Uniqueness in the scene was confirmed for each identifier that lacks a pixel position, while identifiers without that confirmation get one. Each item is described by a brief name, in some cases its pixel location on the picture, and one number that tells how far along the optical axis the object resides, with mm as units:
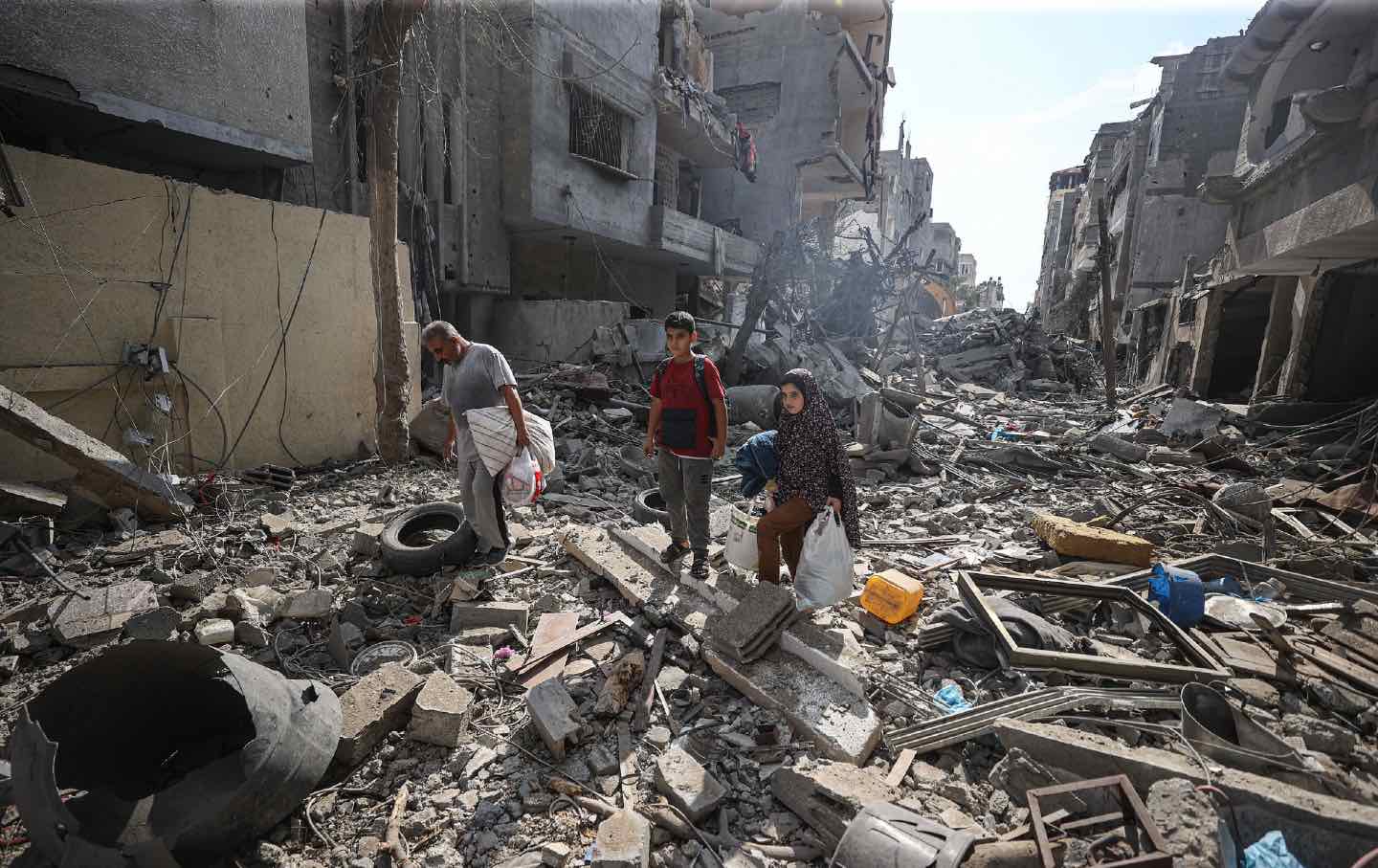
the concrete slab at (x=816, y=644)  3387
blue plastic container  4066
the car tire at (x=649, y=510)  6348
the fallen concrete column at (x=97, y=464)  4676
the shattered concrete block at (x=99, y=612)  3566
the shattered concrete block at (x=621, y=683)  3182
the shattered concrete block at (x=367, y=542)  4930
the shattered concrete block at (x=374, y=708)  2850
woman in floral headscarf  3938
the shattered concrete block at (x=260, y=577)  4434
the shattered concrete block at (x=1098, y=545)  4996
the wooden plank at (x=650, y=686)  3197
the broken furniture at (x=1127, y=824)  1971
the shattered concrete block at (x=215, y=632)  3635
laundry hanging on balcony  18453
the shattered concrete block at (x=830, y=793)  2455
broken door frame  3299
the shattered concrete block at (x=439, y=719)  2975
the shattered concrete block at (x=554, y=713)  2928
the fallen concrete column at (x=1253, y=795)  2186
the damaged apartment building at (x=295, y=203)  5664
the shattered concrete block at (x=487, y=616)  4031
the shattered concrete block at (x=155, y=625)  3544
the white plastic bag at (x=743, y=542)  4480
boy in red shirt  4234
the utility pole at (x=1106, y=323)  14917
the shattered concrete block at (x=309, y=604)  3994
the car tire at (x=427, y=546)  4602
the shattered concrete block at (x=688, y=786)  2582
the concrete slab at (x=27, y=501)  4766
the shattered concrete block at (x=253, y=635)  3703
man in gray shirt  4402
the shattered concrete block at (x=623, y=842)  2195
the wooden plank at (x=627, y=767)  2728
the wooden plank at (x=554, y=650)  3564
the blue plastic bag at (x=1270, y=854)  2094
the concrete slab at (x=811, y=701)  2943
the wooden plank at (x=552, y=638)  3525
